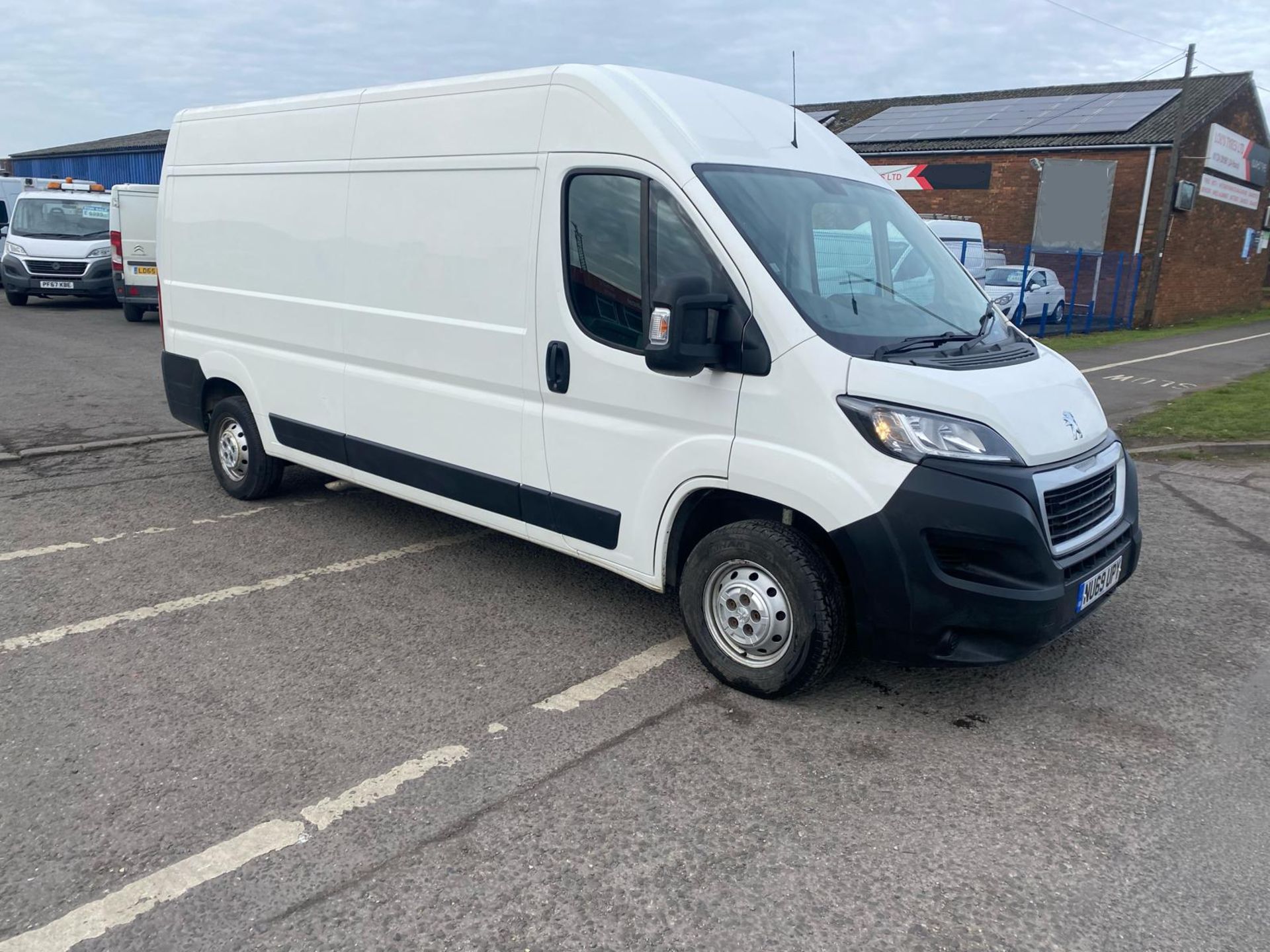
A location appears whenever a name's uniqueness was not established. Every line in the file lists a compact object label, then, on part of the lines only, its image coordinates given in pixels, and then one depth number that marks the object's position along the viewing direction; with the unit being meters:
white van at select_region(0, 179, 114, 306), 18.70
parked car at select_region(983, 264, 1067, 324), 19.98
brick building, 26.86
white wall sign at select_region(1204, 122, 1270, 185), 28.33
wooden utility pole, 25.28
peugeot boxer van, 3.50
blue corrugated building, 32.69
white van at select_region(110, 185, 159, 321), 16.56
